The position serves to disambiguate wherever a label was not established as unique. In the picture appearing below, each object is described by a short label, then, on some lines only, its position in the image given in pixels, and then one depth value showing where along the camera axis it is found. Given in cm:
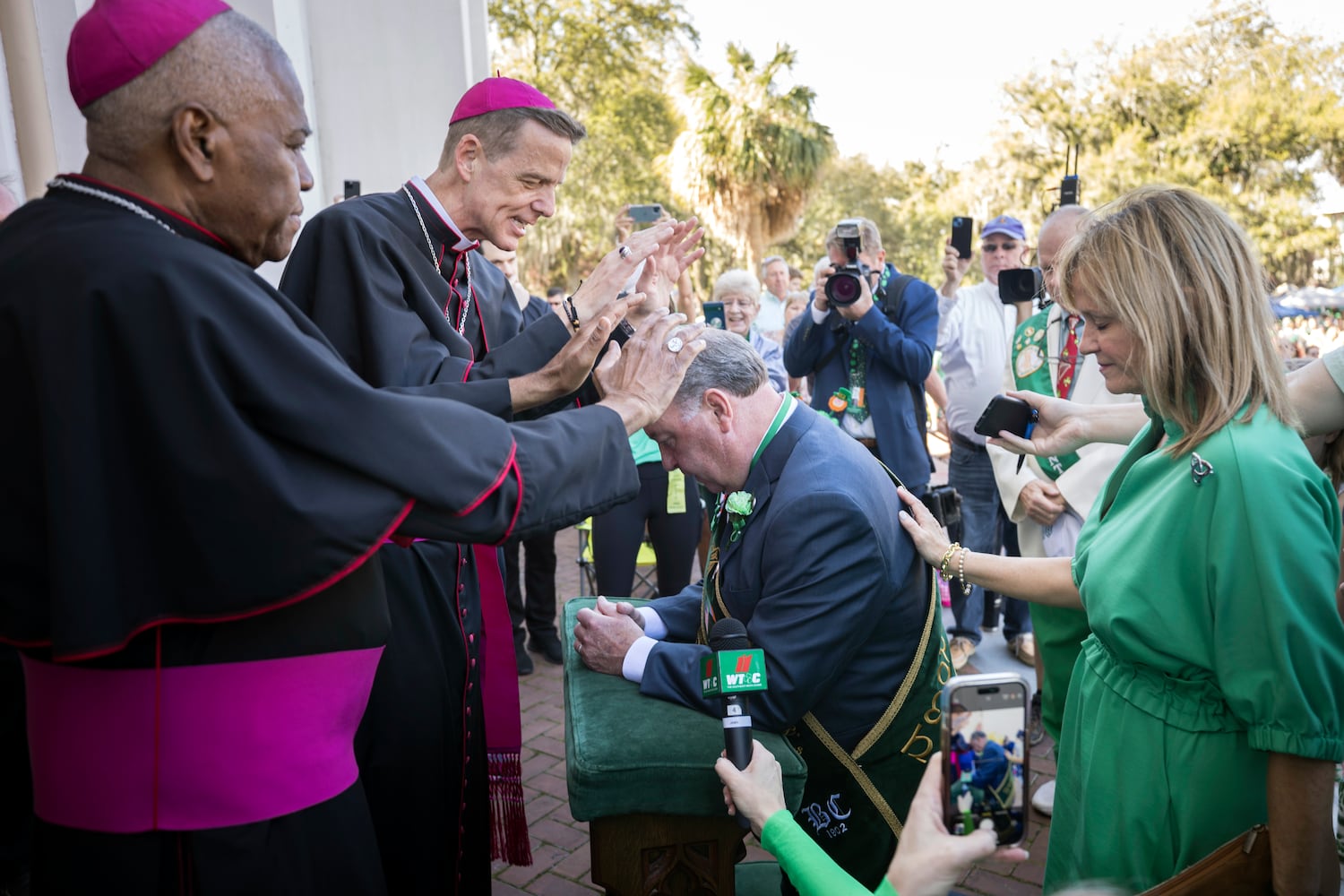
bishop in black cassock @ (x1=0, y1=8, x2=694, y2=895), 113
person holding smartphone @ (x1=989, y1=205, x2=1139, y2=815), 373
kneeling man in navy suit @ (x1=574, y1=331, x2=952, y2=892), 227
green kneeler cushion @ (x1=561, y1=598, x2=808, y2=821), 201
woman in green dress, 158
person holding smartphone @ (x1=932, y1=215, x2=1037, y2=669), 535
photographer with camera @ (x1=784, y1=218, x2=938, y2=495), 515
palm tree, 2333
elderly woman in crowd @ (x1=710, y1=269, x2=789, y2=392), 665
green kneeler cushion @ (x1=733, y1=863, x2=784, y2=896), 285
